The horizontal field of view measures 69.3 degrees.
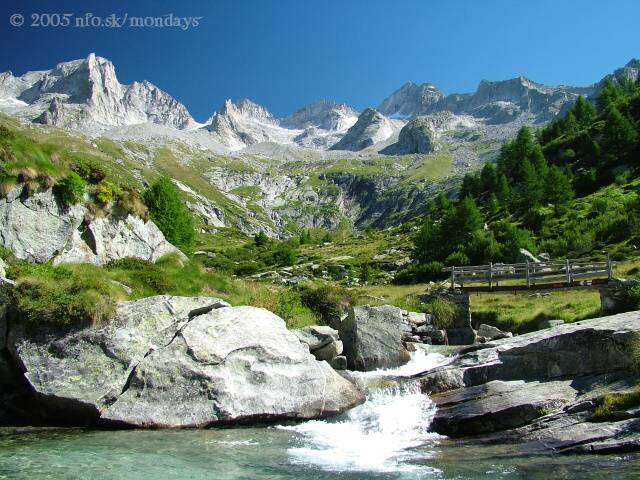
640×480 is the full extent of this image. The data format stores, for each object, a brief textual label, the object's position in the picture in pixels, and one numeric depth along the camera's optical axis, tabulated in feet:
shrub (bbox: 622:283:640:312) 80.18
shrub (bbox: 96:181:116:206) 81.25
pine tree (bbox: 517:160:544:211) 271.90
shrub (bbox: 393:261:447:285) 205.87
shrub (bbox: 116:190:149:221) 86.22
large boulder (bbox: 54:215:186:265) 73.31
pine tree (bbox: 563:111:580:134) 373.61
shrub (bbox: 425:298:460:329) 101.79
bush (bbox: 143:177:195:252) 153.38
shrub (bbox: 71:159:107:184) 80.90
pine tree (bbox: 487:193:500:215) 309.55
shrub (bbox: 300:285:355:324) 90.17
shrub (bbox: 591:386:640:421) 40.50
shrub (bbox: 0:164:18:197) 64.90
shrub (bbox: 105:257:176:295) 72.13
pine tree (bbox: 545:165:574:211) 255.91
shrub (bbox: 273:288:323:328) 80.23
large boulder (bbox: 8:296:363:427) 47.83
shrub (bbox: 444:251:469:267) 211.20
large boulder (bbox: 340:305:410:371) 71.26
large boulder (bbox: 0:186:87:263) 63.72
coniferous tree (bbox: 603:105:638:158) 286.05
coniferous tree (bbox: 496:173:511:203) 326.38
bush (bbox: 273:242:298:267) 341.72
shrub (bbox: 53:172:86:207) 72.59
